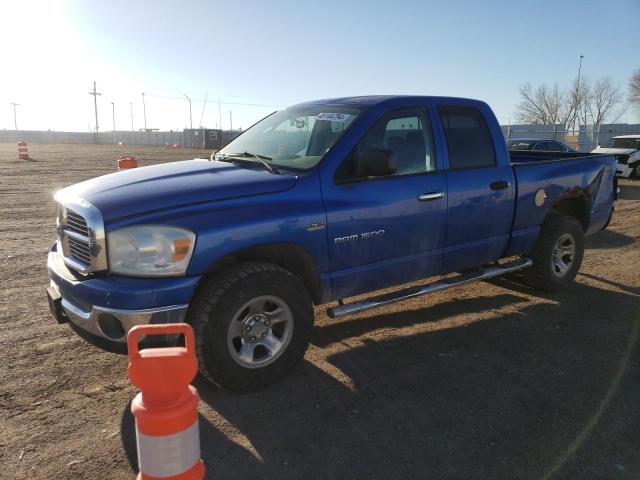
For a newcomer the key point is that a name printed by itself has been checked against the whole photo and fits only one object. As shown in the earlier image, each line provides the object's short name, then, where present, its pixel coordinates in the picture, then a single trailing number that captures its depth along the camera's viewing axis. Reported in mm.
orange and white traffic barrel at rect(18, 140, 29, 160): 27898
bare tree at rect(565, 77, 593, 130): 64069
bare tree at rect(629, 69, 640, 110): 54906
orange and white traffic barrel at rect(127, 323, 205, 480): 1617
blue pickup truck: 3033
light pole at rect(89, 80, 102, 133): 103062
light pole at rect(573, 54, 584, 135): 57419
